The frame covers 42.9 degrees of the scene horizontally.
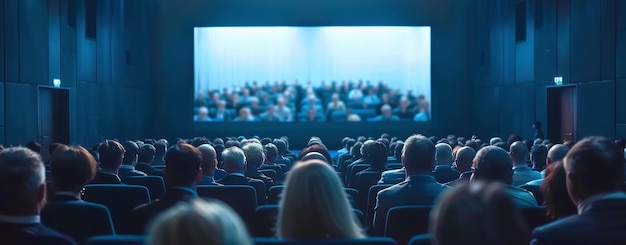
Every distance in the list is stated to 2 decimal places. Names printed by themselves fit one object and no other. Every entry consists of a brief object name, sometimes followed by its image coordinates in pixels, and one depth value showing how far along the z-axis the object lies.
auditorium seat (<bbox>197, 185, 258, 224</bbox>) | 5.32
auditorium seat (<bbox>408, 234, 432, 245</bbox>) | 2.82
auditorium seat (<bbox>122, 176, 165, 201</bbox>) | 6.18
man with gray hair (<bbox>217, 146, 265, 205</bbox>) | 6.31
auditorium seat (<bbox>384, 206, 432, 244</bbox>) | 3.91
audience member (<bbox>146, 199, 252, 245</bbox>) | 1.45
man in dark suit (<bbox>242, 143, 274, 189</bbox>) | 7.54
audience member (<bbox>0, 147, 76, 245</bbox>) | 2.91
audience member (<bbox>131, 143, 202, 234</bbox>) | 4.08
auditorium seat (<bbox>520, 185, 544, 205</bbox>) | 5.05
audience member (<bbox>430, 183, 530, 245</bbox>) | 1.58
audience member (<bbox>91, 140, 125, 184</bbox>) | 6.12
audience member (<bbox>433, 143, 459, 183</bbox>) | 7.07
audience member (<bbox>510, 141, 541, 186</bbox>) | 6.43
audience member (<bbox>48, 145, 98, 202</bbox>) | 4.05
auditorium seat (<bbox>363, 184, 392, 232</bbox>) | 5.69
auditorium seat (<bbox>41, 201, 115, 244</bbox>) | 3.73
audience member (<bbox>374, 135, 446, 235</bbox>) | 4.90
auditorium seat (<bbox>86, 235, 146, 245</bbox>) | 2.70
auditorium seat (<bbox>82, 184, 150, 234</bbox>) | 4.99
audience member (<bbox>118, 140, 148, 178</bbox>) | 7.11
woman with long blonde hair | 2.66
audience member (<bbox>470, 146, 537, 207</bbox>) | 4.53
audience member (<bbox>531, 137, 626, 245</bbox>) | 2.78
